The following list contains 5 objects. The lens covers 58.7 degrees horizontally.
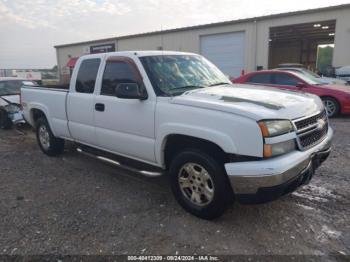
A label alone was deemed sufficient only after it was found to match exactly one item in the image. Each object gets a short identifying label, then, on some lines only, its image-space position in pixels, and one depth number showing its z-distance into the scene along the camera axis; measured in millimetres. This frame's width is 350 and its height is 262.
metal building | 16266
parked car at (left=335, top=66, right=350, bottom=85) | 14158
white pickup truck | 2893
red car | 9359
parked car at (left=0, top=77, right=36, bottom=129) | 8922
